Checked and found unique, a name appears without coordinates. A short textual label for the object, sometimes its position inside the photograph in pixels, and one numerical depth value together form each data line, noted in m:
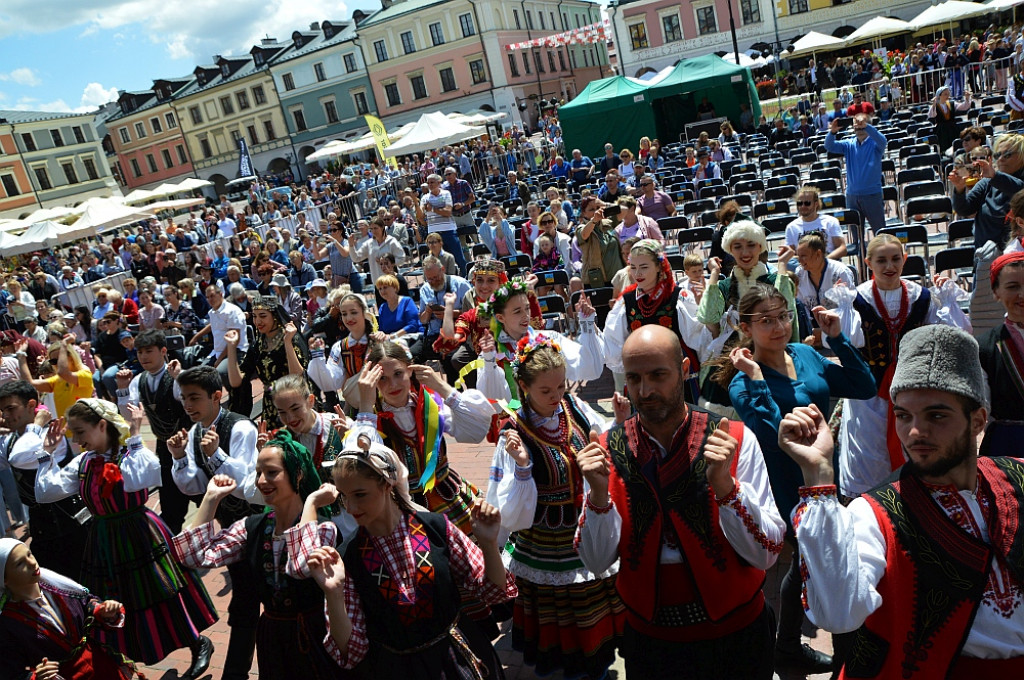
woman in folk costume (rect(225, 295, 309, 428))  6.04
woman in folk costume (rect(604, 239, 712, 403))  4.98
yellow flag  18.92
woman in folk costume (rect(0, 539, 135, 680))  3.19
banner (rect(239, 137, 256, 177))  26.28
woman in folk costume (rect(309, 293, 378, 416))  5.60
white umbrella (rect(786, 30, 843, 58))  27.06
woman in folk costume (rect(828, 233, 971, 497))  3.79
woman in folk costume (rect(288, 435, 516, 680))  2.64
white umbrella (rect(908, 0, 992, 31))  23.62
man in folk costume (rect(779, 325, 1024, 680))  1.80
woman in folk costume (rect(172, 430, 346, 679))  3.12
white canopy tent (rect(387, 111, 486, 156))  19.06
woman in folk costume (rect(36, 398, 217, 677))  4.14
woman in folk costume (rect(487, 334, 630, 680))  3.12
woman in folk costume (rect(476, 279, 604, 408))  4.53
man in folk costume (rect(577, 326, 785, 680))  2.31
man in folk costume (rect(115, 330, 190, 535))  5.61
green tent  20.41
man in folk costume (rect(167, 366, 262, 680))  3.61
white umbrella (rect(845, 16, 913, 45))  26.31
